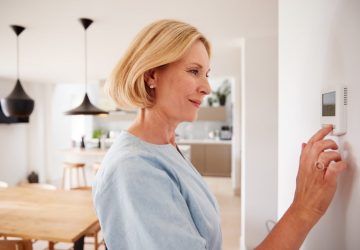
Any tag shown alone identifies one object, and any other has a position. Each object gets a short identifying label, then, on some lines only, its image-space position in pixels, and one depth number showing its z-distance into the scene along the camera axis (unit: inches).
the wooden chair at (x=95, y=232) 99.6
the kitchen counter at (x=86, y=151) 204.6
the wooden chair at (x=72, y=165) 193.9
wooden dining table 79.3
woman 24.5
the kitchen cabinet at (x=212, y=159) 287.0
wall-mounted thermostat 24.6
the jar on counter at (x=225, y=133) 297.7
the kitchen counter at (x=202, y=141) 286.8
